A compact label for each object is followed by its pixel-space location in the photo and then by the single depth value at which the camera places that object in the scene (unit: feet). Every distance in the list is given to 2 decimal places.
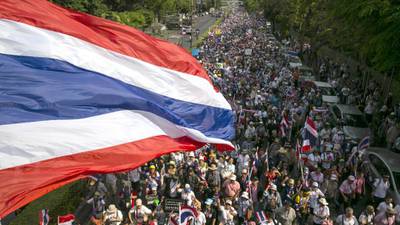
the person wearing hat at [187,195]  38.06
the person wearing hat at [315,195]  39.14
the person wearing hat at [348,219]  34.88
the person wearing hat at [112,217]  35.45
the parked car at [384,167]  43.86
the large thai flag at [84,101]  16.53
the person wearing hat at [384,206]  37.15
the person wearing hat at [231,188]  40.56
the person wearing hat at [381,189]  42.88
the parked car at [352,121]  61.40
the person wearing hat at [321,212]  37.17
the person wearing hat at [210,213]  38.40
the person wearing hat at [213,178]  43.39
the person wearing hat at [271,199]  38.68
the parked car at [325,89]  85.19
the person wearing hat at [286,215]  36.17
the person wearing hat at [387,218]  36.56
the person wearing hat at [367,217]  35.52
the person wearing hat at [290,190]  41.47
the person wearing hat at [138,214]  36.29
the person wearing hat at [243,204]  38.22
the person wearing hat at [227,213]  35.73
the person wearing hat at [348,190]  43.09
